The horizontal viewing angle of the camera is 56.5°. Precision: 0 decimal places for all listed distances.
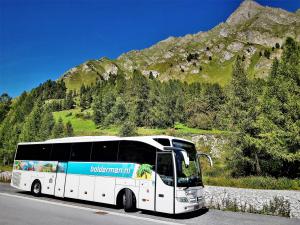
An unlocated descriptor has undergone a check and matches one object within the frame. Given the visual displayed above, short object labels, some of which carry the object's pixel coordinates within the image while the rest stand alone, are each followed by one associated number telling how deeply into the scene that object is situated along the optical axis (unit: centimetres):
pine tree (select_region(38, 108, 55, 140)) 6362
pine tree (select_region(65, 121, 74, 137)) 6995
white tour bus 1273
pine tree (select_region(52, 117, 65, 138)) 6451
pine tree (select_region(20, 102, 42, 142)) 6334
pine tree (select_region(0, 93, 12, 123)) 12680
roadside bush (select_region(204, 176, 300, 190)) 2706
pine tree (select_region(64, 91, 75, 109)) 13625
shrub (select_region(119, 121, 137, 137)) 6075
